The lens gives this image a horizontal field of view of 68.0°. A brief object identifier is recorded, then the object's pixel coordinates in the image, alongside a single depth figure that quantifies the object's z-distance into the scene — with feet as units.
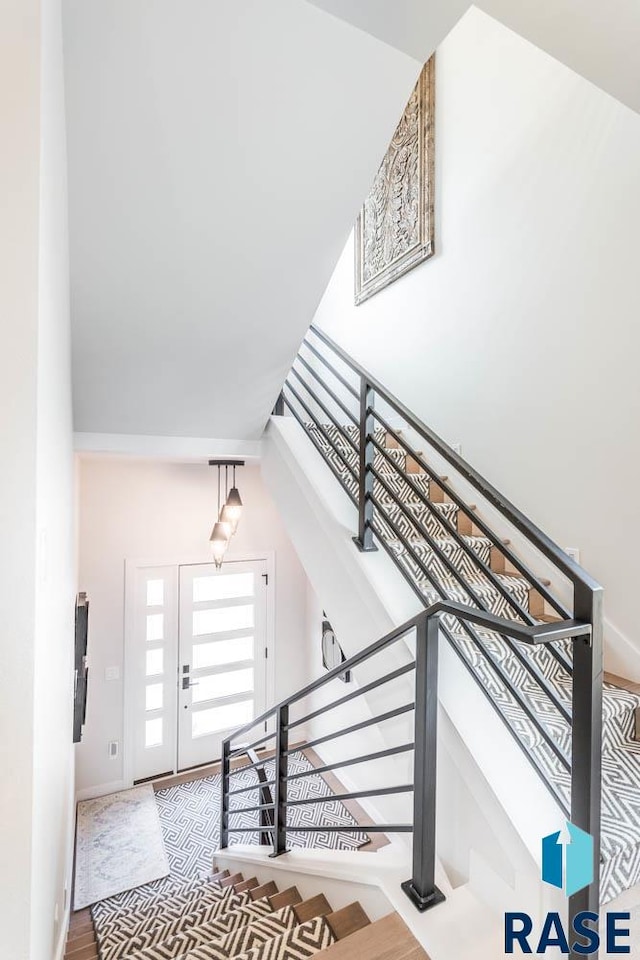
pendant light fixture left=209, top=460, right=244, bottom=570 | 12.21
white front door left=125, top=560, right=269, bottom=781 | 14.58
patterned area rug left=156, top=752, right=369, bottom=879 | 12.03
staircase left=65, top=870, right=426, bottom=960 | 4.04
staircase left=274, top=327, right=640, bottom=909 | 3.35
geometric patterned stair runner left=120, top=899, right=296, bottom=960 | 5.18
